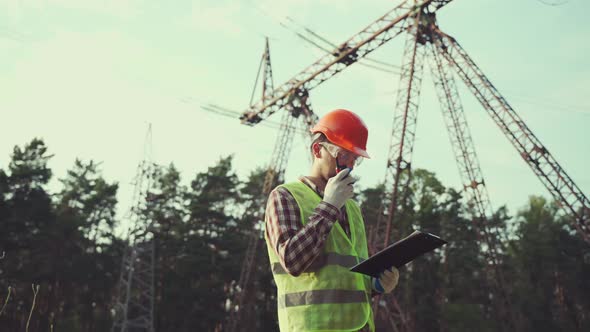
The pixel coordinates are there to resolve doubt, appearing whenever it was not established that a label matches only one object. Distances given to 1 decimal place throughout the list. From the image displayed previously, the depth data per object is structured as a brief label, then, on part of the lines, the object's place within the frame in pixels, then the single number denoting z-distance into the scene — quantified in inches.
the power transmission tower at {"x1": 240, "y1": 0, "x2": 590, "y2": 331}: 617.3
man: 78.0
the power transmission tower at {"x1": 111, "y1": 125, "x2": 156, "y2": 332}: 1081.0
